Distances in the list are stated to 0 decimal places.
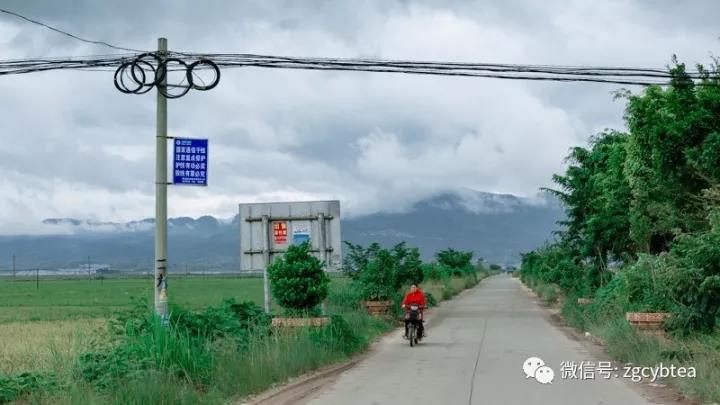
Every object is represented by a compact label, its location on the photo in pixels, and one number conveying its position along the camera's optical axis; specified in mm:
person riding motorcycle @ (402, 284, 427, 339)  21219
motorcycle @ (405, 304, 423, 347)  20875
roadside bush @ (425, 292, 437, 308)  41031
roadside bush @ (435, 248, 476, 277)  72194
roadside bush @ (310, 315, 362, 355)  17375
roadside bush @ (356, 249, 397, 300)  28766
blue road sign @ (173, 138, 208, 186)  14352
